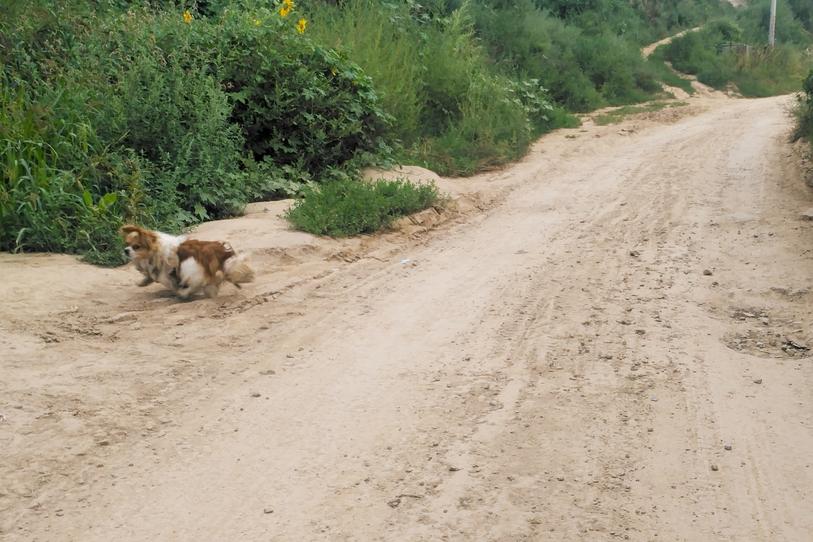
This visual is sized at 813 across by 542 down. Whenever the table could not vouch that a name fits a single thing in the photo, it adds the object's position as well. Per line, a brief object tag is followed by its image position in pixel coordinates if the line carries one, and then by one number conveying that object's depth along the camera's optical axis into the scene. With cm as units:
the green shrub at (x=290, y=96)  1132
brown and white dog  708
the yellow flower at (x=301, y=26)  1219
